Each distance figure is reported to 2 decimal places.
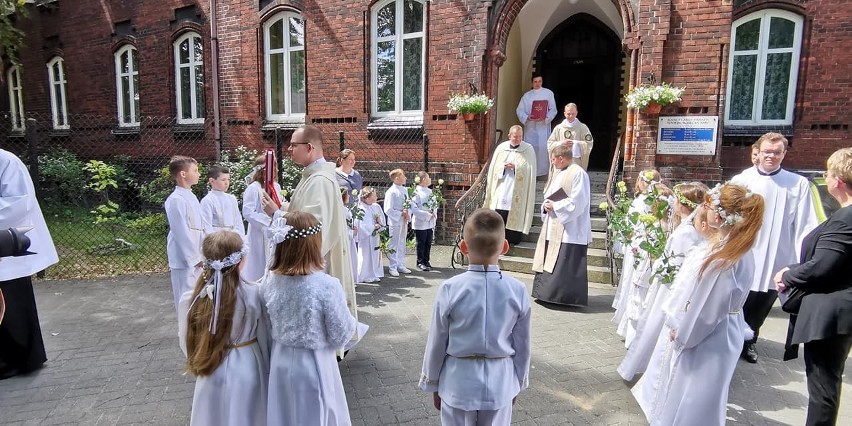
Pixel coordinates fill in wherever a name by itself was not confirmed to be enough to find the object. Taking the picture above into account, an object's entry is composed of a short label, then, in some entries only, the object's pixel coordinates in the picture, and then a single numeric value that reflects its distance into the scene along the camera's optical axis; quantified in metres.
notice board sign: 8.23
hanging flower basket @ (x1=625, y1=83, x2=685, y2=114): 8.10
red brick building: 8.29
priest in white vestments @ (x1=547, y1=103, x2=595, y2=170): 9.14
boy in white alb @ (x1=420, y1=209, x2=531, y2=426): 2.44
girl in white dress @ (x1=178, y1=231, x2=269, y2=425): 2.57
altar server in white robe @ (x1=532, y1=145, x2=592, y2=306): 6.15
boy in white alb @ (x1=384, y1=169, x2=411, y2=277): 8.26
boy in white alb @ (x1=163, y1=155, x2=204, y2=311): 4.90
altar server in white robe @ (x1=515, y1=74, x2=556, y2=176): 10.52
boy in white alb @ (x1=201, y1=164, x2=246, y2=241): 5.55
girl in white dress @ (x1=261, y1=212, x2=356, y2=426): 2.64
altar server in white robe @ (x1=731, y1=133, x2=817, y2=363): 4.74
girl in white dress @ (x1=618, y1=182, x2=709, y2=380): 3.93
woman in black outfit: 2.90
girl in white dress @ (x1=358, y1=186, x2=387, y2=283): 7.59
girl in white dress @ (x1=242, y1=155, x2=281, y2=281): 6.07
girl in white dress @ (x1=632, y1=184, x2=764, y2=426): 2.85
